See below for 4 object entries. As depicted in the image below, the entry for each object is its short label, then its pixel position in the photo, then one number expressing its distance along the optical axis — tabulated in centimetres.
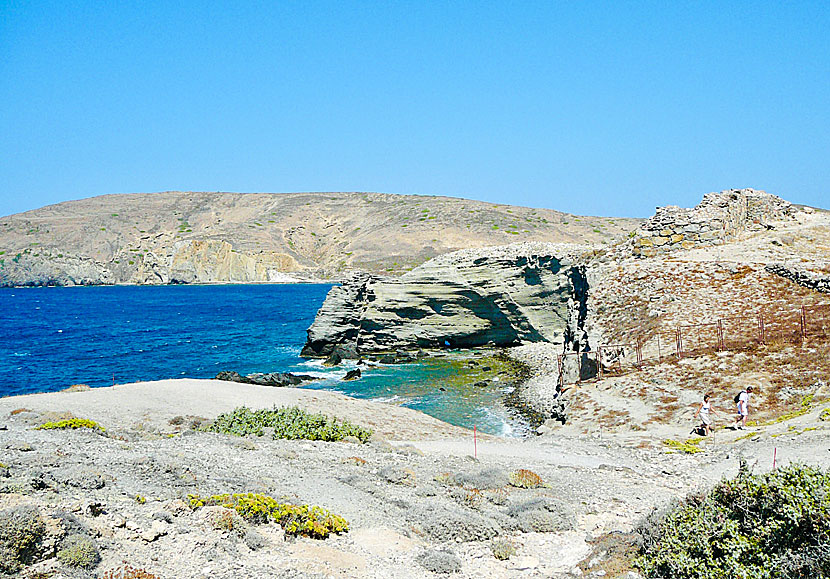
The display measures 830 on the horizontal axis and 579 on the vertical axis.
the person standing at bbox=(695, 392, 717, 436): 1845
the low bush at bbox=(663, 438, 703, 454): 1719
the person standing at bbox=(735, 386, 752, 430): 1839
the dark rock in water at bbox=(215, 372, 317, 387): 3916
